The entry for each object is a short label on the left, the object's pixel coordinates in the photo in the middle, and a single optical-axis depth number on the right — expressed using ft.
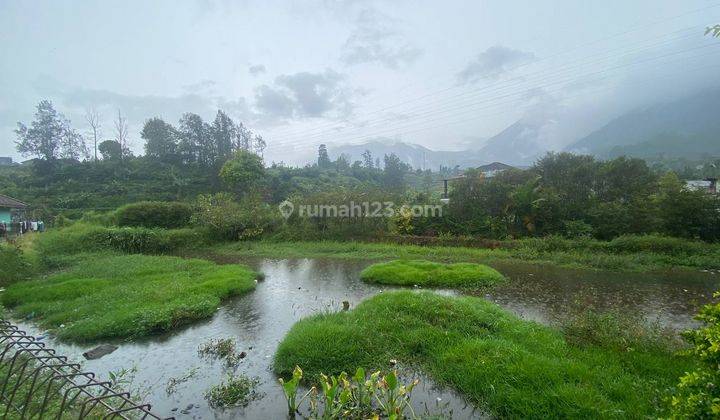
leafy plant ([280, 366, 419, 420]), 11.36
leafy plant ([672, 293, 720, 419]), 6.21
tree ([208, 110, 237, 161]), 136.98
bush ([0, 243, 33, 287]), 31.30
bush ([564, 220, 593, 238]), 45.91
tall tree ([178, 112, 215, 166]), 134.62
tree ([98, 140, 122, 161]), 137.18
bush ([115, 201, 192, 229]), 67.21
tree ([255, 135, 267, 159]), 168.25
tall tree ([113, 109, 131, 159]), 137.87
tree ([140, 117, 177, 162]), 133.69
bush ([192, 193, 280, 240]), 60.80
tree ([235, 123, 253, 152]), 151.54
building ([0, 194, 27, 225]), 72.50
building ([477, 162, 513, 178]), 124.47
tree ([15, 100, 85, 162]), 122.93
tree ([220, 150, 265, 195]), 97.86
